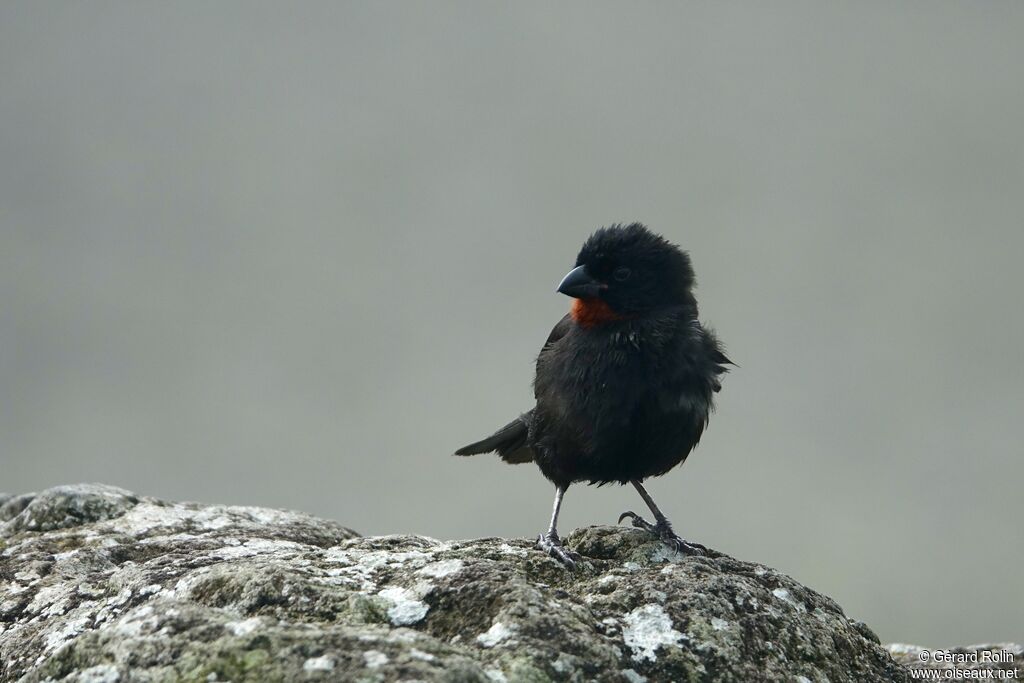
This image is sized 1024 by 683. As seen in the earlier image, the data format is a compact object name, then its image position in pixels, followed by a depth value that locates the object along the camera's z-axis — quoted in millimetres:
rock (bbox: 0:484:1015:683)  6730
